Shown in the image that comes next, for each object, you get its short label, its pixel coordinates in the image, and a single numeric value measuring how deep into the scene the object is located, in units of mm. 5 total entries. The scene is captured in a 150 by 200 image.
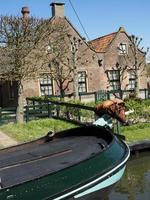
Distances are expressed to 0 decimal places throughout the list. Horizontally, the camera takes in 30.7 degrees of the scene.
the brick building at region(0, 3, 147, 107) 19009
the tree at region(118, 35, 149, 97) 21265
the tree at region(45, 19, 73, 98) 15690
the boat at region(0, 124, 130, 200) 3860
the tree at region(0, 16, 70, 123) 12550
